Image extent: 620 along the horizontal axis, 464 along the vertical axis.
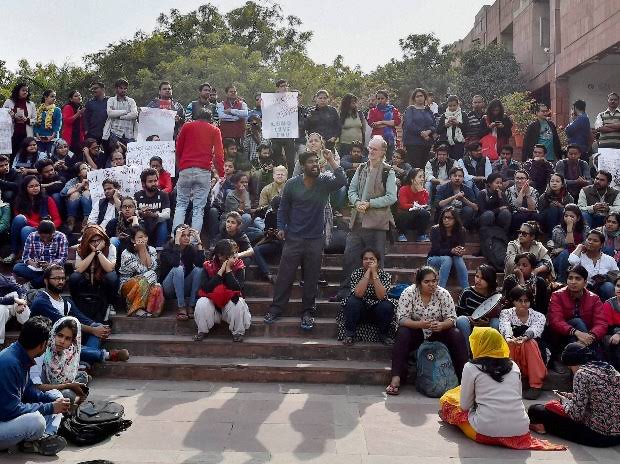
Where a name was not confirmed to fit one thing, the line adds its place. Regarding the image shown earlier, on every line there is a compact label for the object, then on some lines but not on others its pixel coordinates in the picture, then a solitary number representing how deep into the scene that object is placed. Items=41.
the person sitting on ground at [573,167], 11.50
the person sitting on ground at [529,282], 8.07
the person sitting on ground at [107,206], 10.09
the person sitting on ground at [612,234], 9.39
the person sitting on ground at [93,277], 8.23
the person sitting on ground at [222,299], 8.02
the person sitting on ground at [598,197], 10.33
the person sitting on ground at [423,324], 7.45
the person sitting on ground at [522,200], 10.21
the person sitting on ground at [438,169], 11.37
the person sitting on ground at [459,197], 10.35
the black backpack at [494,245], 9.66
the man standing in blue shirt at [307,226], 8.43
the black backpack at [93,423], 5.84
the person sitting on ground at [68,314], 7.50
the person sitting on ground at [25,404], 5.38
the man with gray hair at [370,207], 8.73
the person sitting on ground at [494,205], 10.08
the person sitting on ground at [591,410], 5.84
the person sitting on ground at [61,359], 6.43
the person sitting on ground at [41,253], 8.69
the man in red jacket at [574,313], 7.74
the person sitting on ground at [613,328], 7.61
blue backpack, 7.22
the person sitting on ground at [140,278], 8.56
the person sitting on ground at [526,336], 7.32
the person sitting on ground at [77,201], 10.59
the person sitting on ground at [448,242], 9.10
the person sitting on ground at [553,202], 10.27
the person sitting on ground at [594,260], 8.62
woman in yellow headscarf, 5.86
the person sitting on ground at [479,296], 7.92
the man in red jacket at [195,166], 10.01
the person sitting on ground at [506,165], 11.96
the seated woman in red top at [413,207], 10.52
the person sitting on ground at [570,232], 9.53
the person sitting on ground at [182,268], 8.55
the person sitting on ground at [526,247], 8.98
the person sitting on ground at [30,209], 9.67
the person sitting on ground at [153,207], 9.85
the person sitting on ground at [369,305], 7.98
